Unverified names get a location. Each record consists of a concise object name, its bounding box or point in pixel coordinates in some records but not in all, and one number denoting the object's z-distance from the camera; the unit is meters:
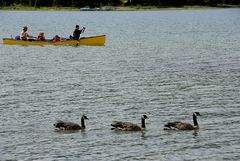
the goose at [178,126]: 31.99
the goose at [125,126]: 31.98
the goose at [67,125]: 32.06
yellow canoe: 75.12
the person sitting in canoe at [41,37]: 74.81
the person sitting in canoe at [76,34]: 74.63
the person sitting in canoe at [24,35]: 75.75
